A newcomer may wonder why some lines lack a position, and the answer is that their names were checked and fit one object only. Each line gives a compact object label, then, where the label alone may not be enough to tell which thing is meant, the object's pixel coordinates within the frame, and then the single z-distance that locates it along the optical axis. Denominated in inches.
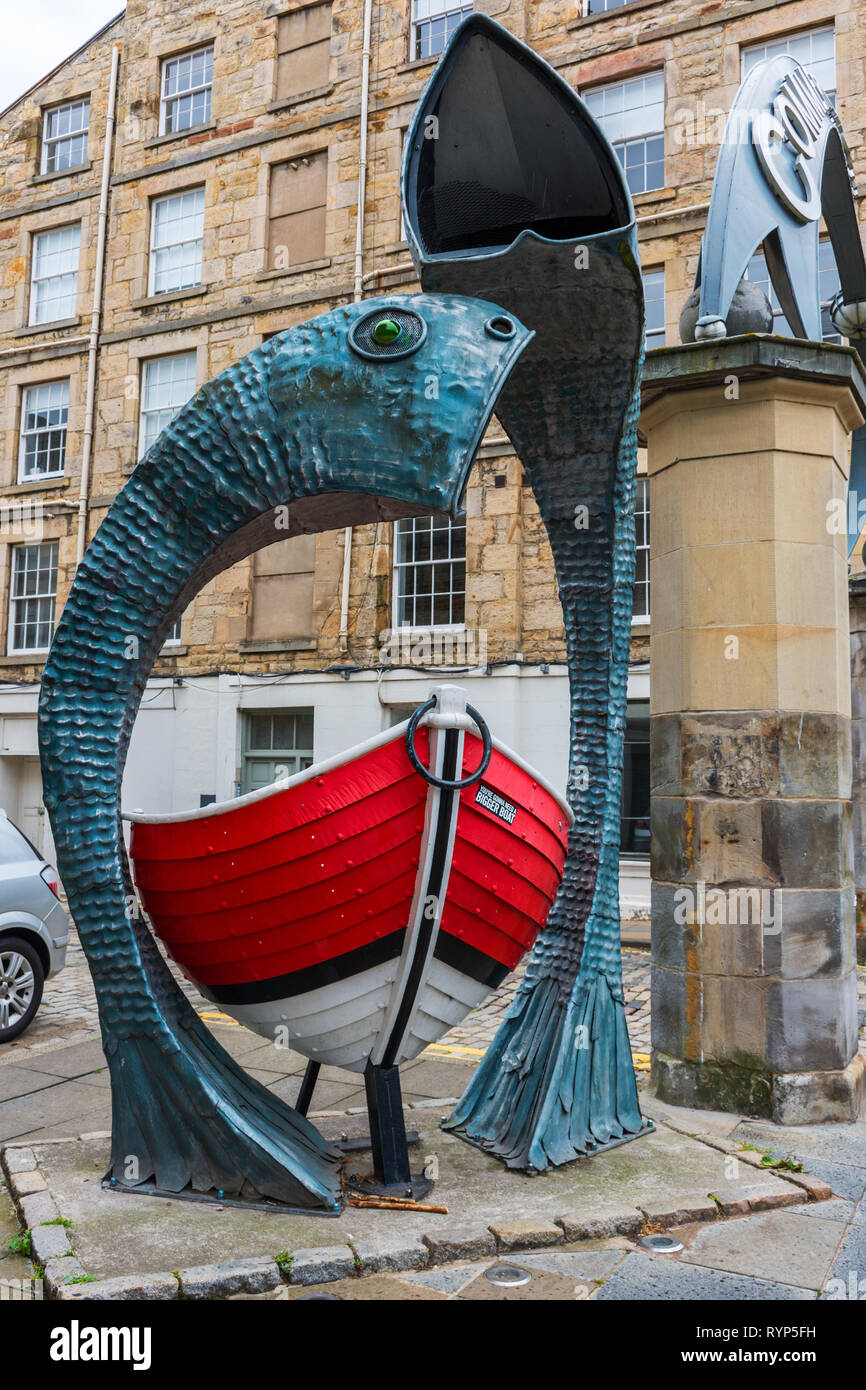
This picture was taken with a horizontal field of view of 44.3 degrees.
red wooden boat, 155.1
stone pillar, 214.8
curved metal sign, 231.3
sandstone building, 618.2
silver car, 301.9
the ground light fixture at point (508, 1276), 138.3
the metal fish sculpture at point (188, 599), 151.3
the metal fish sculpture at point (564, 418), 167.8
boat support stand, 166.7
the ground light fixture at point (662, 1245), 148.8
